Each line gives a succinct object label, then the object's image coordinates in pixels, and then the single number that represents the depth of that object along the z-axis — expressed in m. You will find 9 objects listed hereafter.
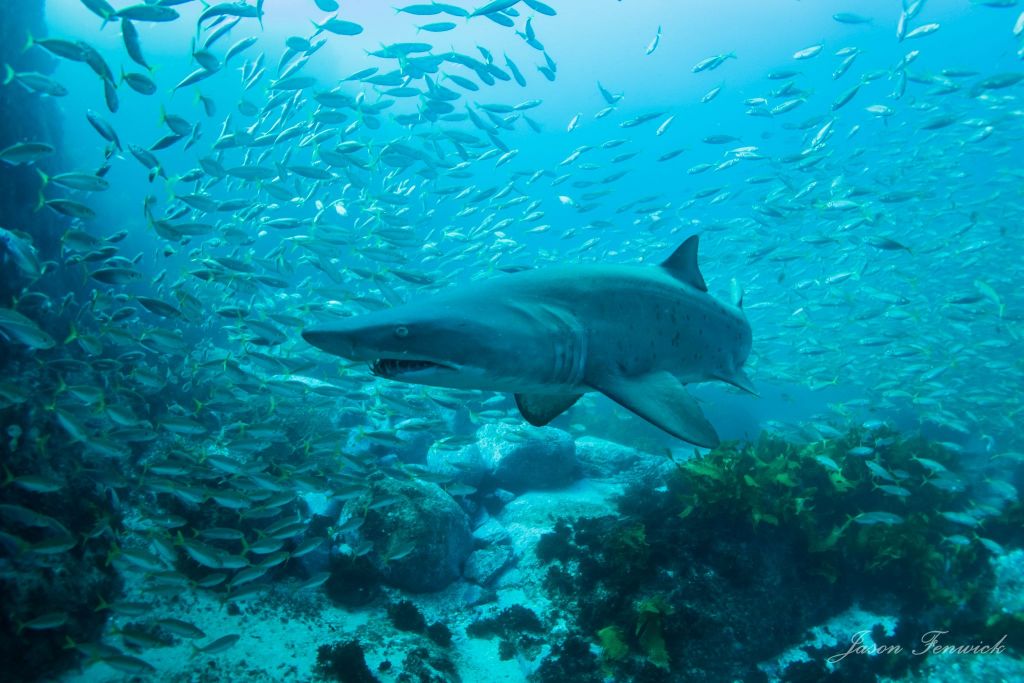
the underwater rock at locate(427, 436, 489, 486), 9.62
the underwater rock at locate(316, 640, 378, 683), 4.57
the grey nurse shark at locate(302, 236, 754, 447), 2.20
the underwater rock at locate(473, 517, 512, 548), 7.69
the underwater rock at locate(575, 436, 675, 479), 10.55
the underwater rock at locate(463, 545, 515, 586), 6.96
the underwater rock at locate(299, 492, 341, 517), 7.61
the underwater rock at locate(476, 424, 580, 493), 9.80
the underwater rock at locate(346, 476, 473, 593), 6.40
